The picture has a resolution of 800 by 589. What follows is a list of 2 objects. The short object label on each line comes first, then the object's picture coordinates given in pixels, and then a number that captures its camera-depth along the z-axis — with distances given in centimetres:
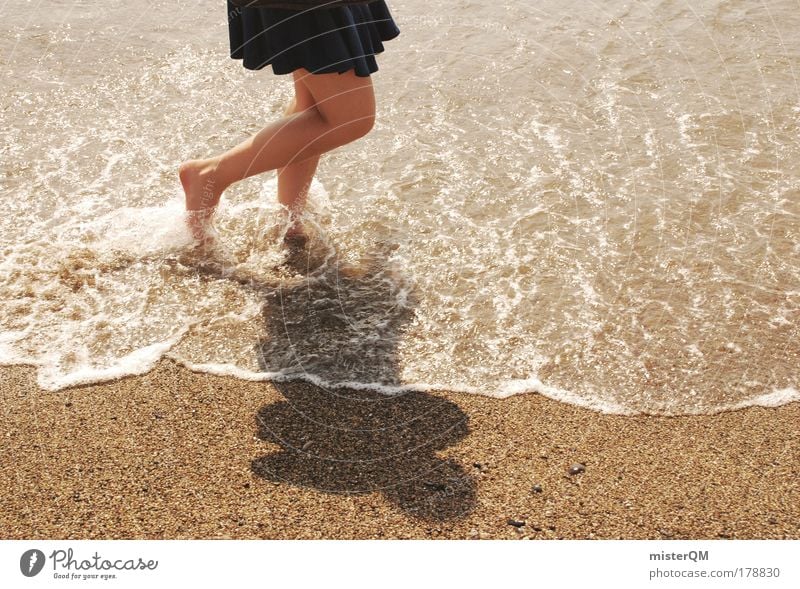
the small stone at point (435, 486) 273
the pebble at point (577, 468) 278
